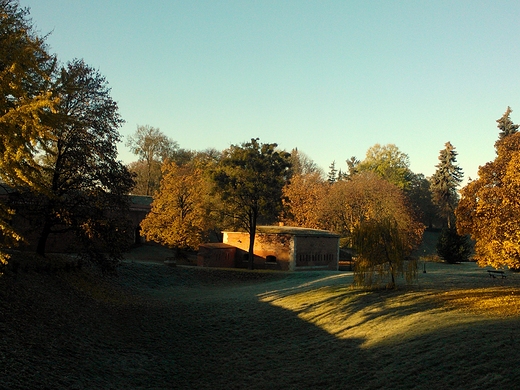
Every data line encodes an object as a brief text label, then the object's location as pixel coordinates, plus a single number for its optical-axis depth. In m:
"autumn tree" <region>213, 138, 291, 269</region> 42.53
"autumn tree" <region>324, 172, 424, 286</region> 55.53
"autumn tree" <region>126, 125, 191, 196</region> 70.50
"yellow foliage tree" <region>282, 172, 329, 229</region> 59.84
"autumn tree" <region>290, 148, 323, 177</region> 90.12
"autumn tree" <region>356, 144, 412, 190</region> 84.25
